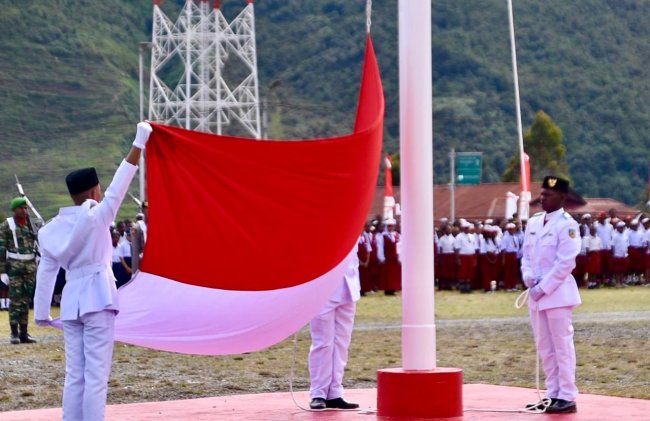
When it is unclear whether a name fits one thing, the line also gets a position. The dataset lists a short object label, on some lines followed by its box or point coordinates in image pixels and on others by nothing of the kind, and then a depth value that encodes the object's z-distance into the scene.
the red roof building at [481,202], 59.59
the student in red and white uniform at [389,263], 30.61
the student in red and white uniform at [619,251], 33.06
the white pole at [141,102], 47.86
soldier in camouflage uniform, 17.55
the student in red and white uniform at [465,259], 31.66
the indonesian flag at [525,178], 29.86
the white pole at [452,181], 50.41
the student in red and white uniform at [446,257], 32.00
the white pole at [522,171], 29.78
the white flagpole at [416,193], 9.80
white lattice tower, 60.69
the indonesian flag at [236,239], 8.76
